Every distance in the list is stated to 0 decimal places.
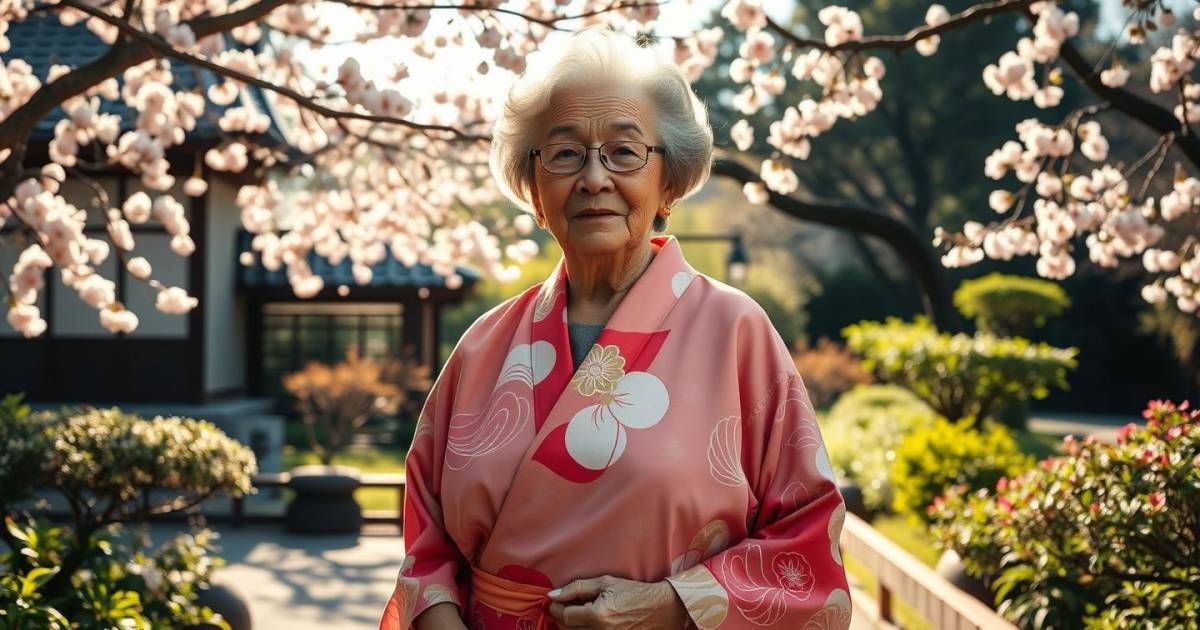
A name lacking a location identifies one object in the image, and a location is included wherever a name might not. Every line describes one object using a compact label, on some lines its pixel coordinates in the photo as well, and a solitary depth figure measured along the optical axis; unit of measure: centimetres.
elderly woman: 201
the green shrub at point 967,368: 1047
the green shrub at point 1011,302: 1694
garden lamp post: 1730
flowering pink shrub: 388
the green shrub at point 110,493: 456
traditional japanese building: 1305
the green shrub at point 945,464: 807
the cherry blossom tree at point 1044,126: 536
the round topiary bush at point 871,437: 1050
